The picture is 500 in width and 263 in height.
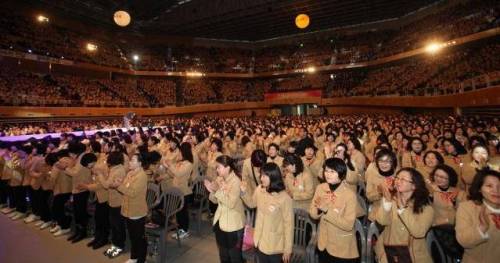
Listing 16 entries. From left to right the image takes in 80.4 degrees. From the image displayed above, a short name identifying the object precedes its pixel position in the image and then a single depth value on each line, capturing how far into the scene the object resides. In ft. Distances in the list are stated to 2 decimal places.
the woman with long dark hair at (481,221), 8.27
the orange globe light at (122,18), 45.51
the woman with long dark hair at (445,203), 10.15
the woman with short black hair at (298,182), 14.76
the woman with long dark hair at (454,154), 17.85
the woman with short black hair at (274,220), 10.52
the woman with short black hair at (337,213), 9.99
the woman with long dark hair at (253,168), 16.62
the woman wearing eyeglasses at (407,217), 9.20
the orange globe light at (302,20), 59.79
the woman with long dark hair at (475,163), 15.47
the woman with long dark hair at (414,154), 20.01
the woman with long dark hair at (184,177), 18.62
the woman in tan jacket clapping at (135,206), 14.69
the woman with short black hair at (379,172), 13.51
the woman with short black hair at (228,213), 12.16
